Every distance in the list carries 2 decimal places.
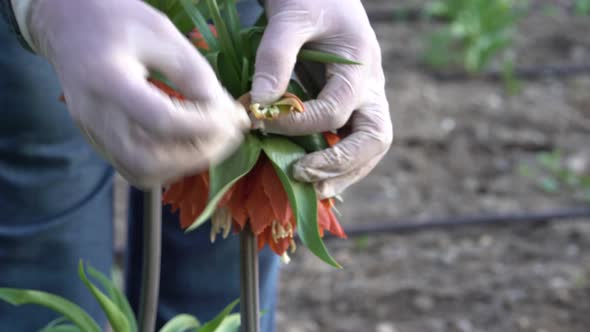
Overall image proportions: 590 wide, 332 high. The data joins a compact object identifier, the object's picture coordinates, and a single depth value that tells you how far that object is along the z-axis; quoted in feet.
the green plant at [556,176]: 14.73
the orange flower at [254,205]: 4.29
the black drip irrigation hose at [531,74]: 19.31
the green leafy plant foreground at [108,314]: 5.24
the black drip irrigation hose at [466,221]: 13.23
